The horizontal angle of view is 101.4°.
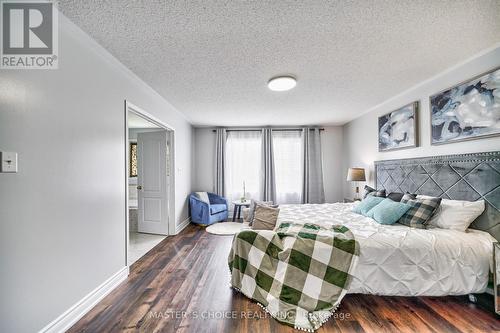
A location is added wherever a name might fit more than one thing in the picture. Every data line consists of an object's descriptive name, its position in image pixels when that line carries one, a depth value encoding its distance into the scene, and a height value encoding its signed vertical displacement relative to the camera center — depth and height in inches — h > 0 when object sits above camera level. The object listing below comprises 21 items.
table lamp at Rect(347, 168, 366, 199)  165.3 -6.8
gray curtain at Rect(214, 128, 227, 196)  217.4 +7.8
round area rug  167.3 -52.0
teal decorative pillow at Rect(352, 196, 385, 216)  120.9 -23.1
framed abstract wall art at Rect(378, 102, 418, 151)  121.7 +24.9
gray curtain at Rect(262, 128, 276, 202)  216.1 -2.3
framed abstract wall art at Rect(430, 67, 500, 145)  83.1 +25.2
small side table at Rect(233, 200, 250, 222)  190.9 -36.9
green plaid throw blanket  71.1 -38.7
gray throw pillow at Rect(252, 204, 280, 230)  116.7 -29.1
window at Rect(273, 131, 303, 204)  220.4 +4.8
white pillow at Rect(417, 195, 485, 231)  85.4 -21.1
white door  161.2 -10.3
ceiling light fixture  104.7 +44.7
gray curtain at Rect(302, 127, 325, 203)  215.3 -7.2
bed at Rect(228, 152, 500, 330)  73.1 -36.0
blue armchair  183.8 -39.3
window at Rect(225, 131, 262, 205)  221.9 +6.4
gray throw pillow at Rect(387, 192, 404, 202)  119.3 -18.0
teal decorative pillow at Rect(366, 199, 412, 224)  101.1 -22.9
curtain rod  220.2 +41.4
